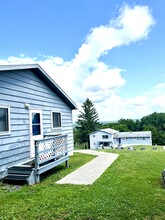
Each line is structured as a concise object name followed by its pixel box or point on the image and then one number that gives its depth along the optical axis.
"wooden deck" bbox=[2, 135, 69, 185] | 6.35
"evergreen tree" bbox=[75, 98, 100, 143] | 56.03
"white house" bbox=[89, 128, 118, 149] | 53.78
